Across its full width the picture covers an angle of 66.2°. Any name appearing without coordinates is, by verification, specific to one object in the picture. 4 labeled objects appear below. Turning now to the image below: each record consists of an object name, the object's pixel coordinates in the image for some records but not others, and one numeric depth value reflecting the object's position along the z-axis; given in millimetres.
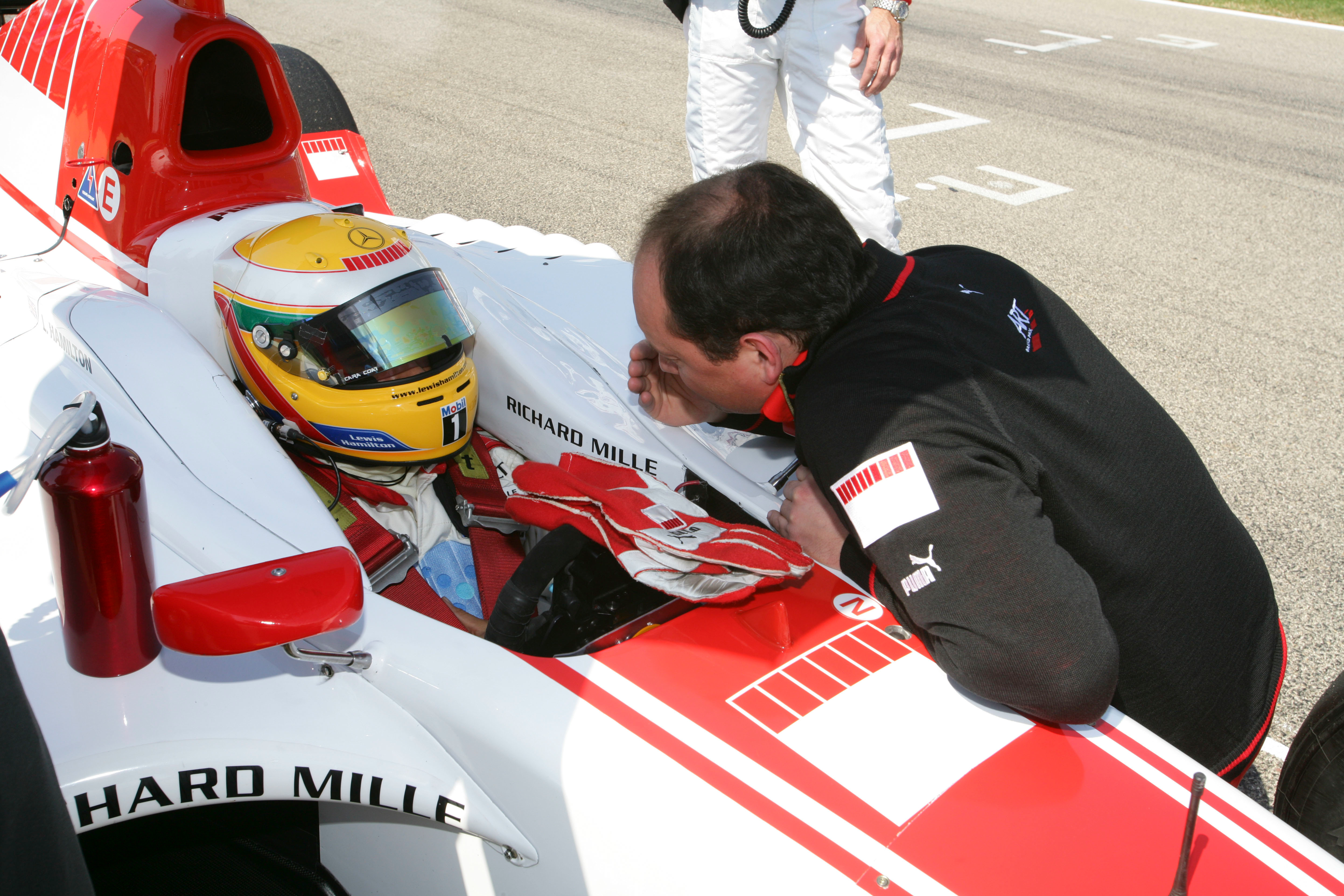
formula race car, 1352
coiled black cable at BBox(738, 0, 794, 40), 3227
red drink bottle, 1303
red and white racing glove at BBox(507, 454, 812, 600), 1620
